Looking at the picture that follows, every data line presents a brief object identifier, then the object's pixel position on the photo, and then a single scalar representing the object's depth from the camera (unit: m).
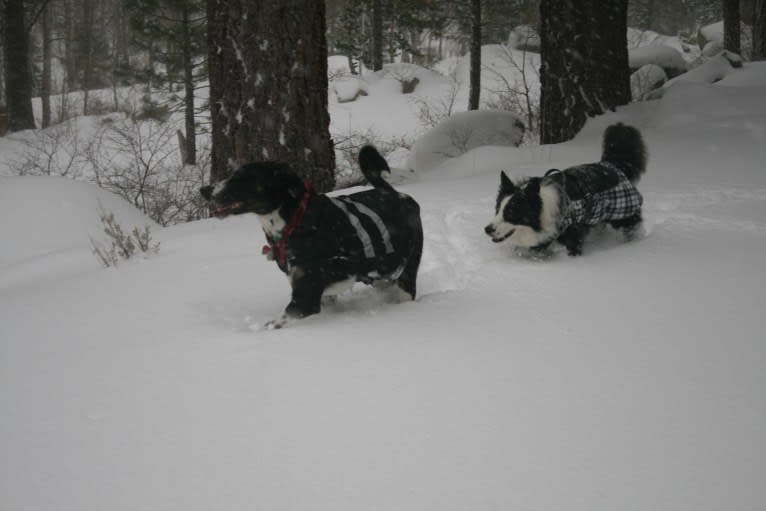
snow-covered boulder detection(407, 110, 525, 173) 9.23
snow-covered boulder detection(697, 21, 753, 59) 22.64
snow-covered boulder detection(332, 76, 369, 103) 23.34
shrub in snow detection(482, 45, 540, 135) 14.58
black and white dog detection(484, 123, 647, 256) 3.95
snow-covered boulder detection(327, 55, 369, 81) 29.49
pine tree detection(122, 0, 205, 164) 14.50
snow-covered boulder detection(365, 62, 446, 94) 23.78
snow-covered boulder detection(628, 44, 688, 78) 14.33
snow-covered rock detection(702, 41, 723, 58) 19.34
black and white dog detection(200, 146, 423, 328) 2.91
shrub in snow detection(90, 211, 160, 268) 4.07
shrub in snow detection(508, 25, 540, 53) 24.41
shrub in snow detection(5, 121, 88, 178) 8.82
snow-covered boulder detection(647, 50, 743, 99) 10.44
